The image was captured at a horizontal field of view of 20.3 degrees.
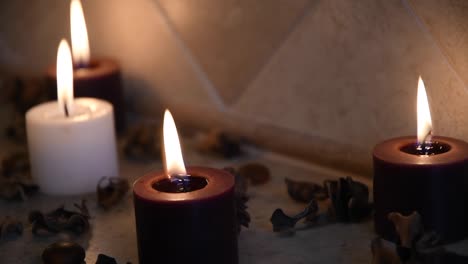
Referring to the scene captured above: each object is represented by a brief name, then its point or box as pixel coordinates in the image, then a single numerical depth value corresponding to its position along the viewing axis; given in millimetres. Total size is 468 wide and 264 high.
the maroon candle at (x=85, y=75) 768
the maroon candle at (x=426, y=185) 590
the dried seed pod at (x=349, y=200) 634
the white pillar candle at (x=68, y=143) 696
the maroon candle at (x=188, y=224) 574
